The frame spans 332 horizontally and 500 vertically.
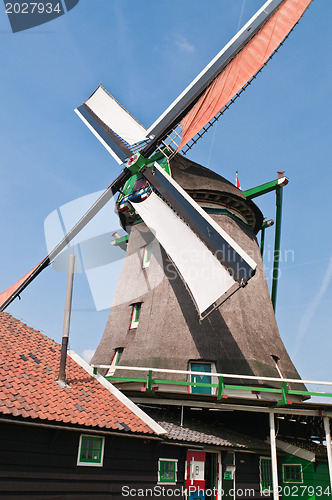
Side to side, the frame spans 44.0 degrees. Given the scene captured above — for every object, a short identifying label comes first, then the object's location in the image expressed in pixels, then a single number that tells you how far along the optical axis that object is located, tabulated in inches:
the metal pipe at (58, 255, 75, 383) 389.7
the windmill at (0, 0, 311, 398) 481.4
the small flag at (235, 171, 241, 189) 766.0
